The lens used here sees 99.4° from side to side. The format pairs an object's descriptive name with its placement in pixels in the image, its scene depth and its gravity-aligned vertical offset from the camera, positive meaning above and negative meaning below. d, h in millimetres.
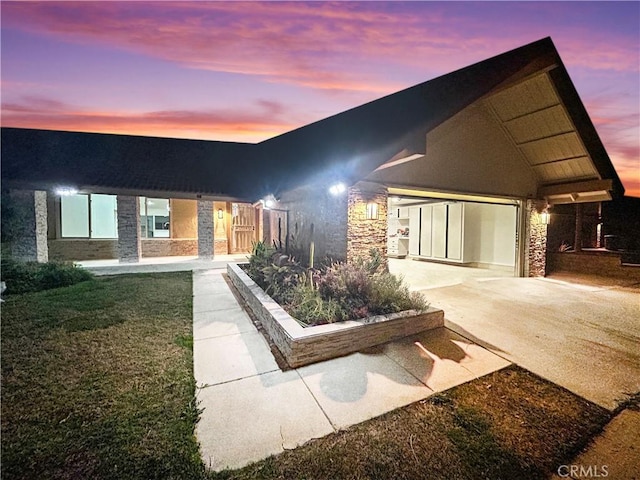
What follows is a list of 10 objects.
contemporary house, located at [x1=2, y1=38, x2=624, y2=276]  5969 +1518
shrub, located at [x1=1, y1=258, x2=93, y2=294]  6551 -1255
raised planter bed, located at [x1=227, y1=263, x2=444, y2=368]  3312 -1391
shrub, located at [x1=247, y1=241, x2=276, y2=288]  6641 -872
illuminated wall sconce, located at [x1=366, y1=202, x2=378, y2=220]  7367 +524
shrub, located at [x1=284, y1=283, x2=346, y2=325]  3904 -1207
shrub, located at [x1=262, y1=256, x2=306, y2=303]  5156 -1034
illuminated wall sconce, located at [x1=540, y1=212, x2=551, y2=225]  9767 +497
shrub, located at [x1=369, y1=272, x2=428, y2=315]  4215 -1124
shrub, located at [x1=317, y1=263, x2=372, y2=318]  4270 -974
